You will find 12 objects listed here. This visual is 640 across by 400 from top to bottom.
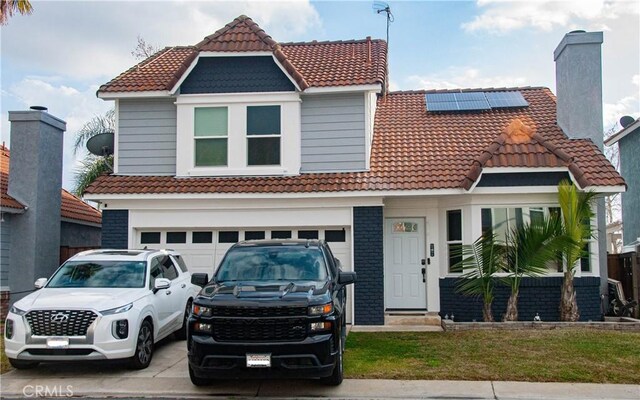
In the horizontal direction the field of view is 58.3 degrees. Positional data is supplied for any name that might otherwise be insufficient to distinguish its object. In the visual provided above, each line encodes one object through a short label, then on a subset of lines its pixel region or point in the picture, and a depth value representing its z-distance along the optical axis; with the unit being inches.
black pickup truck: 269.4
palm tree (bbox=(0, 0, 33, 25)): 466.3
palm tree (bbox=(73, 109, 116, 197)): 824.3
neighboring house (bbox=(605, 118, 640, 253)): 628.7
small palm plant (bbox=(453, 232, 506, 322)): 478.6
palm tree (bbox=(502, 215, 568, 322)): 466.6
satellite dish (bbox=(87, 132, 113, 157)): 600.1
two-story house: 491.5
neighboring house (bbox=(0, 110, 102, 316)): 566.6
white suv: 312.5
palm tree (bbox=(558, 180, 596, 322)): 462.6
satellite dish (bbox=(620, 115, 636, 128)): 653.3
